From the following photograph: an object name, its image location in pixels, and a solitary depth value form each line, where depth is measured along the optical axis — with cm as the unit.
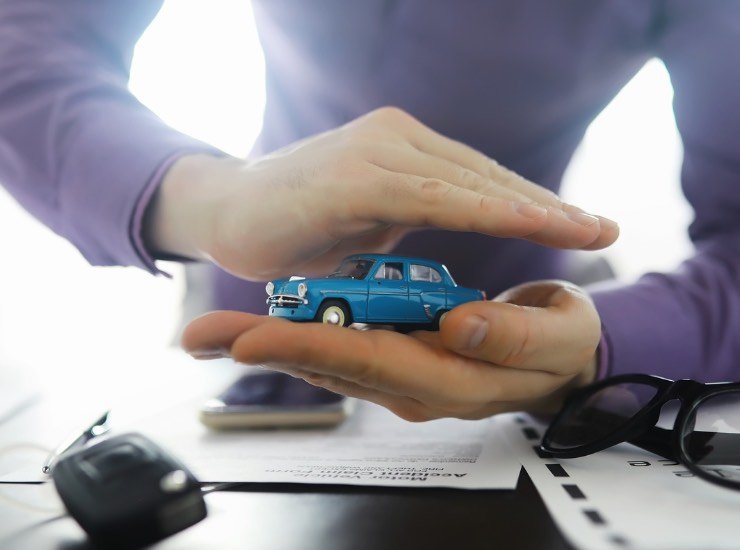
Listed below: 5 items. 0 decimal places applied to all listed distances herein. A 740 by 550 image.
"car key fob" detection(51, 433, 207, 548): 22
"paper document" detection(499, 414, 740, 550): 21
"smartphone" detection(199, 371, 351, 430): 35
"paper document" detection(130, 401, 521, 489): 27
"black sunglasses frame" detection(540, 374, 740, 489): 28
